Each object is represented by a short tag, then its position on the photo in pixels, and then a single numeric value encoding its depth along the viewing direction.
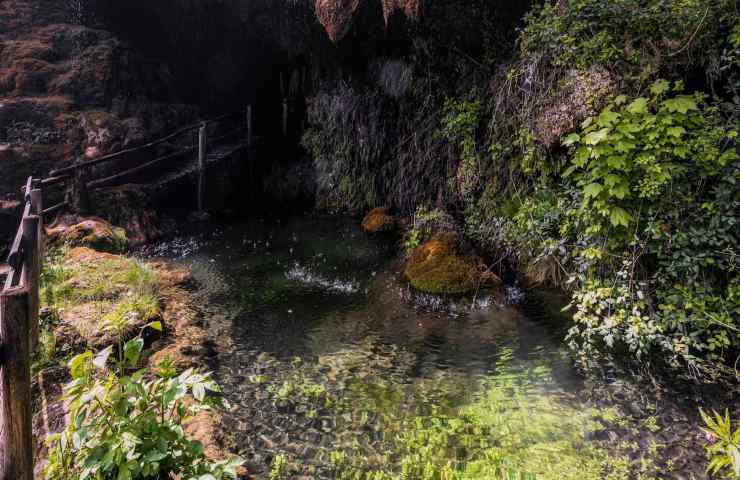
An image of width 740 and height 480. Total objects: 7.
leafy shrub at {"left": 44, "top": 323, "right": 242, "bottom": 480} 2.13
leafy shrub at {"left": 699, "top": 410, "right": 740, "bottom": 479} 2.42
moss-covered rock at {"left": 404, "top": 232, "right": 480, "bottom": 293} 6.21
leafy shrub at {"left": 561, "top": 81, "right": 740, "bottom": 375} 3.68
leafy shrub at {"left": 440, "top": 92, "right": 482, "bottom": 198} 7.00
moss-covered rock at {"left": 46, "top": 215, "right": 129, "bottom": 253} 8.08
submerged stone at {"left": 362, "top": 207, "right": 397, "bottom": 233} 9.30
